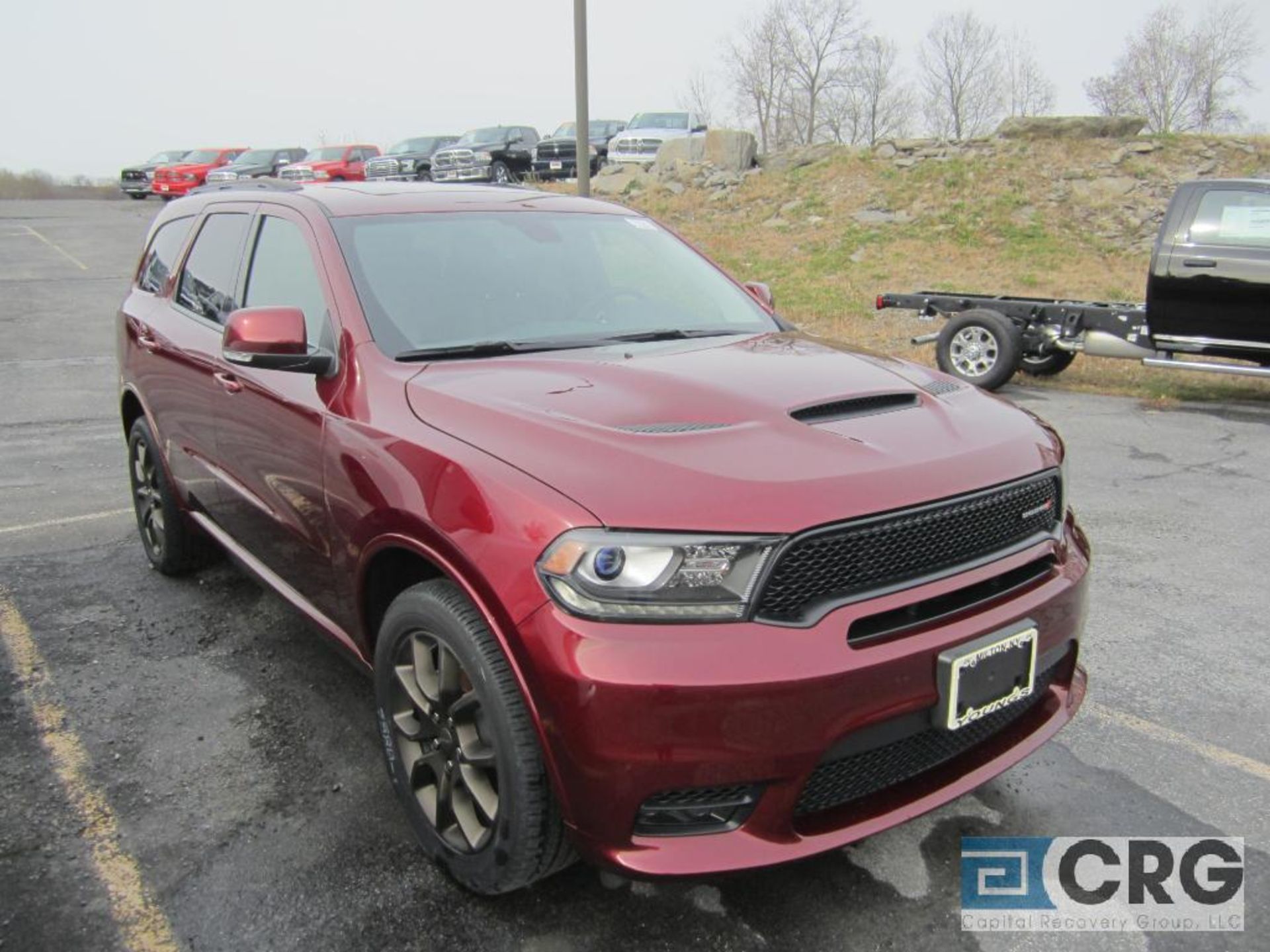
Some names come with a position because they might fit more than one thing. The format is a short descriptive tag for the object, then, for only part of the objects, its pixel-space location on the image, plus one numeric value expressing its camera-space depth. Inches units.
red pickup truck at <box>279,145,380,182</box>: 1106.1
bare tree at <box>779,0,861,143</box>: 2054.6
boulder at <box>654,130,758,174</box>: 816.3
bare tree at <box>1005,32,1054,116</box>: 2230.6
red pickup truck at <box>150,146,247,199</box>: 1323.8
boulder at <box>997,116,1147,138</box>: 707.4
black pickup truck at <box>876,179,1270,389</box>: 331.9
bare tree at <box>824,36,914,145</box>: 2242.9
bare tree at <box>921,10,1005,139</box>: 2213.3
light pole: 464.4
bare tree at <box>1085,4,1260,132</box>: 1744.6
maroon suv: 79.6
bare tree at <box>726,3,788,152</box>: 2015.3
